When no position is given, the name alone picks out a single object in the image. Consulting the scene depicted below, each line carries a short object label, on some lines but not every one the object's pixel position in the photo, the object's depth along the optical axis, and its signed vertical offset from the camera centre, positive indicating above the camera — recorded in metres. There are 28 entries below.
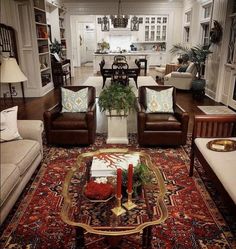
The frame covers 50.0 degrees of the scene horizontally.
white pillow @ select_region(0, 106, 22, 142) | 2.66 -0.82
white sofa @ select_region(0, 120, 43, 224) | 2.07 -1.04
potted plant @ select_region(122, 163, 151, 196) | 1.89 -0.97
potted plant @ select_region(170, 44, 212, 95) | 6.36 -0.38
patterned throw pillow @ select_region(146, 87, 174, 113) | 3.85 -0.83
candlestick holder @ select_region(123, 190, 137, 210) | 1.76 -1.07
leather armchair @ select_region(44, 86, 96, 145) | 3.59 -1.13
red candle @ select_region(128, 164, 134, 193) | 1.77 -0.88
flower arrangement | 1.79 -1.00
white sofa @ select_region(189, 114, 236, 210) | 2.01 -1.02
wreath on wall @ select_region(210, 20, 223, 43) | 6.06 +0.28
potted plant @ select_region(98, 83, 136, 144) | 3.57 -0.85
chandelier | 7.99 +0.73
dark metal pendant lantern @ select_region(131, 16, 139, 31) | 10.93 +0.95
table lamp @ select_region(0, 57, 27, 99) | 3.21 -0.32
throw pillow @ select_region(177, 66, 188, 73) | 7.84 -0.72
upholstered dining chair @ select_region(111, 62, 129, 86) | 7.08 -0.76
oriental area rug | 1.99 -1.48
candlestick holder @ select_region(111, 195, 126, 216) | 1.71 -1.07
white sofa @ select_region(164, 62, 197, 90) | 7.42 -0.93
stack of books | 2.15 -1.01
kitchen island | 11.16 -0.48
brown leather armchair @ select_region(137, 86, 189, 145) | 3.54 -1.13
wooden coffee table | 1.60 -1.09
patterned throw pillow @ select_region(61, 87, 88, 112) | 3.94 -0.83
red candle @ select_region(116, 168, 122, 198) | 1.71 -0.86
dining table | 7.36 -0.74
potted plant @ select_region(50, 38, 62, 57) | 8.12 -0.05
